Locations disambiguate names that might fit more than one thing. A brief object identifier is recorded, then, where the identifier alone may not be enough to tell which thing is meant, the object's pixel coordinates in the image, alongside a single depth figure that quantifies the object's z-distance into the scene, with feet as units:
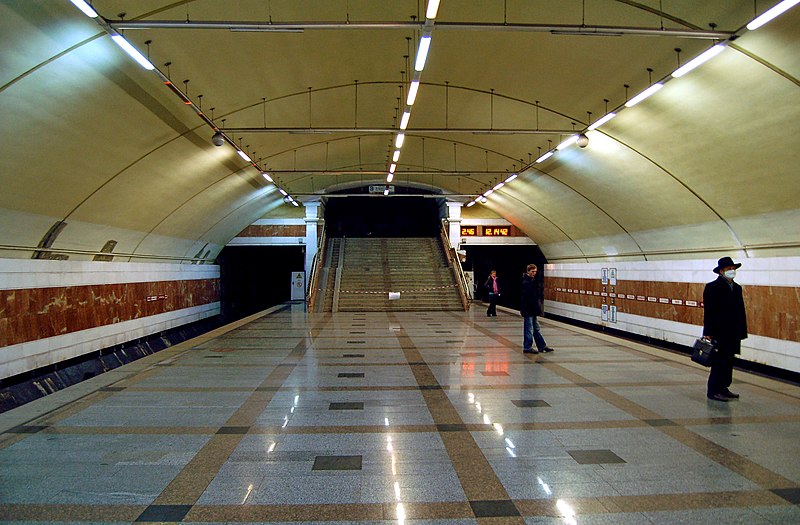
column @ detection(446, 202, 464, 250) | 85.71
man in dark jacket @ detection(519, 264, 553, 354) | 30.91
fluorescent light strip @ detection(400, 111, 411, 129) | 33.40
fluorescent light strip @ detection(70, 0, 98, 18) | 18.00
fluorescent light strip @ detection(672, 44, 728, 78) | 21.83
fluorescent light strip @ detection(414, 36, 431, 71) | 22.22
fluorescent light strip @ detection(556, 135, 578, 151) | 38.46
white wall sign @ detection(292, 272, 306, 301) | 81.56
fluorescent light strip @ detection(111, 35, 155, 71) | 21.21
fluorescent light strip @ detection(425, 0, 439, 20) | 18.98
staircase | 65.57
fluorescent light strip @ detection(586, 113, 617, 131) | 31.71
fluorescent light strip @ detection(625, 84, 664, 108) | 26.43
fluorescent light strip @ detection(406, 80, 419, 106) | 27.49
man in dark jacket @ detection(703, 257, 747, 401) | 19.57
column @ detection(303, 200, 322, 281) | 83.41
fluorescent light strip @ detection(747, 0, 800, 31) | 16.90
